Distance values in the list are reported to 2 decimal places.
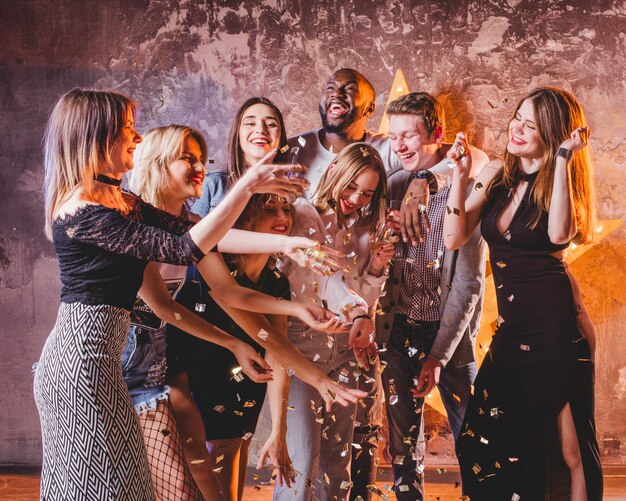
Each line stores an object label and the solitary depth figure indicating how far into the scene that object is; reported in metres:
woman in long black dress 3.04
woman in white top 3.24
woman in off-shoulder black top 2.11
